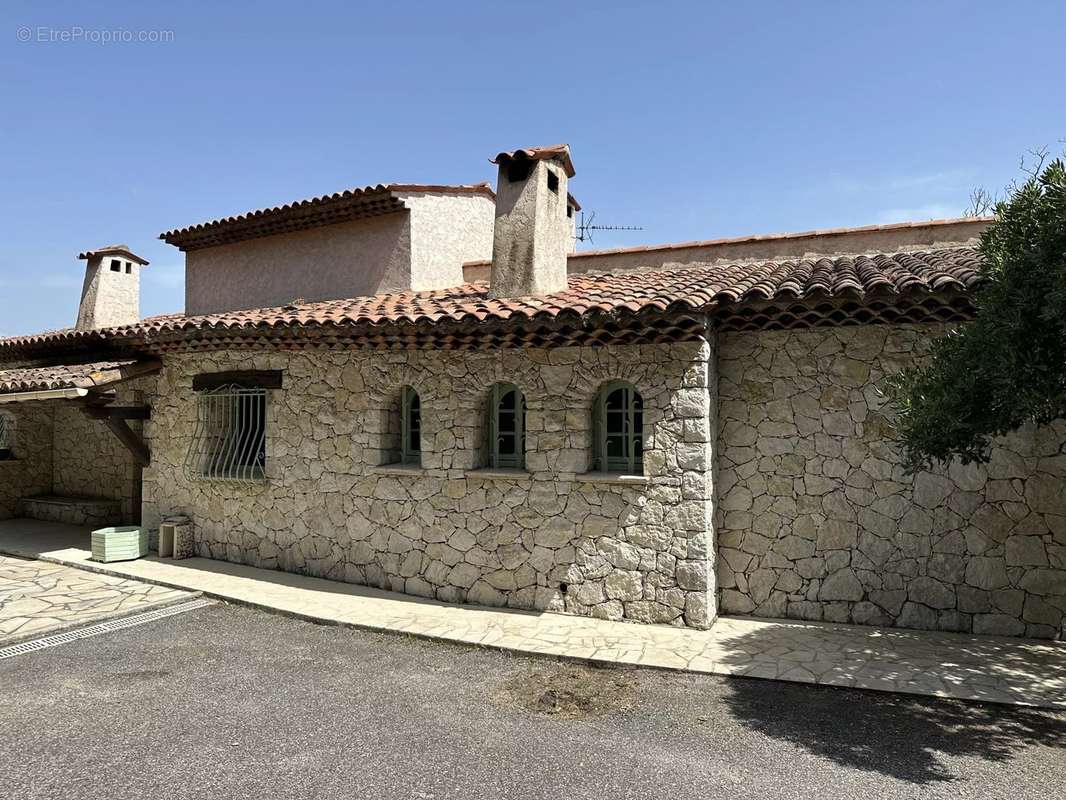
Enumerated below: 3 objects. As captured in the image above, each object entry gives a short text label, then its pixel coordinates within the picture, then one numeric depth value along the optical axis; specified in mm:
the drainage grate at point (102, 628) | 6500
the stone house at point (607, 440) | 6852
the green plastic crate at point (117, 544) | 9759
